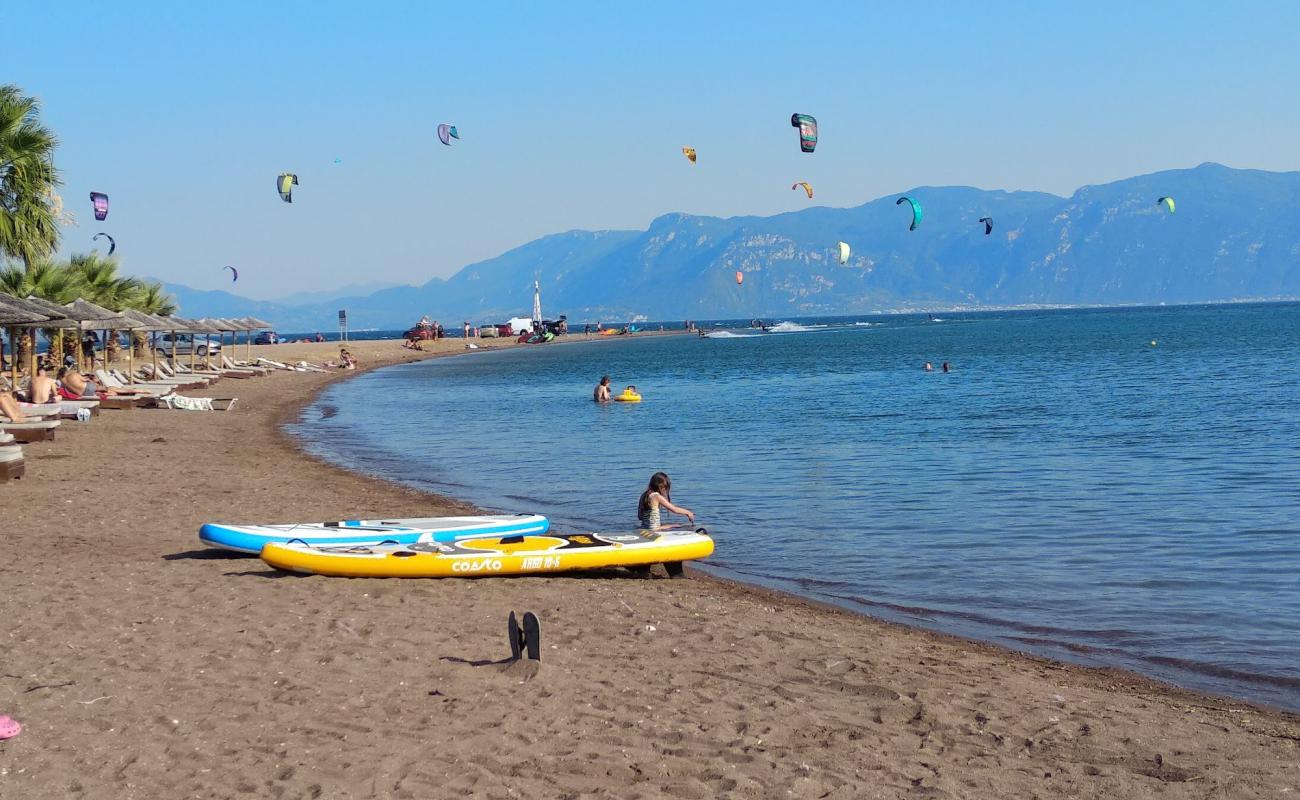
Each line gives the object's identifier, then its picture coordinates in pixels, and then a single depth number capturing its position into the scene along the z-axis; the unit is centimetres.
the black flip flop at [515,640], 785
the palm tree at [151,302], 4799
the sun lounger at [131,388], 3253
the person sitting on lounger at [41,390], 2427
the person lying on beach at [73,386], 2747
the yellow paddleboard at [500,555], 1088
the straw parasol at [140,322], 3531
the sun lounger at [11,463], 1591
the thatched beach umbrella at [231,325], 4976
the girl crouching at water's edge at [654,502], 1327
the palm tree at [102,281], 4300
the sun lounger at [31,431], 2044
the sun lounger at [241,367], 5337
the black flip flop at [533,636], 776
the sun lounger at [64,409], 2259
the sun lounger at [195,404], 3077
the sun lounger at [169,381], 3775
